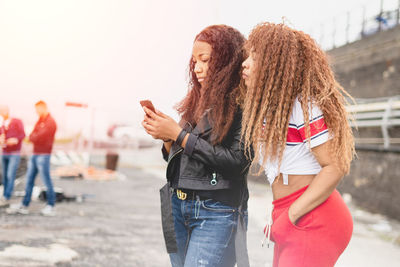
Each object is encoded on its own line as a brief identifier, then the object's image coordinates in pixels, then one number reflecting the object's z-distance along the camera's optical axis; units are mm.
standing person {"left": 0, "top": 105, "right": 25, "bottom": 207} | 8906
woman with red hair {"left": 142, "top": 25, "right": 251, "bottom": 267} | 2041
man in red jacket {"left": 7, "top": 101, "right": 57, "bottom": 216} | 8031
